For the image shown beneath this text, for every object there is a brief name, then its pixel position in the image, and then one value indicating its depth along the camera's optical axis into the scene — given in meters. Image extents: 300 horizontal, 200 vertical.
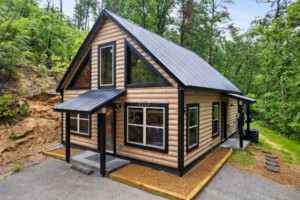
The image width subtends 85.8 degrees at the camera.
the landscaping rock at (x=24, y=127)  8.56
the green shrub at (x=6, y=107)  8.57
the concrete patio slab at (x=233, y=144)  8.97
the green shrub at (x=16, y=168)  6.46
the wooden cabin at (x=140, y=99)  5.82
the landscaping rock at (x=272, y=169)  6.46
